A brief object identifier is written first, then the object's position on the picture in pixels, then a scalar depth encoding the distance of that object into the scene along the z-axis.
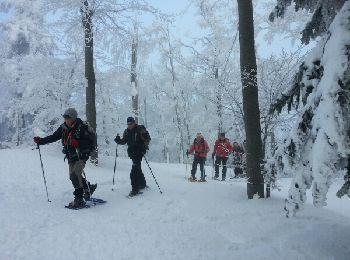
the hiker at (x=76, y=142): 8.77
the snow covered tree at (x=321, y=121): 3.88
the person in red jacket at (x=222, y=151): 17.08
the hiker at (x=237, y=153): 18.02
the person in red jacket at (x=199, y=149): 15.58
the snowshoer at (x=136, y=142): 10.10
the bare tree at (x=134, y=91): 27.80
